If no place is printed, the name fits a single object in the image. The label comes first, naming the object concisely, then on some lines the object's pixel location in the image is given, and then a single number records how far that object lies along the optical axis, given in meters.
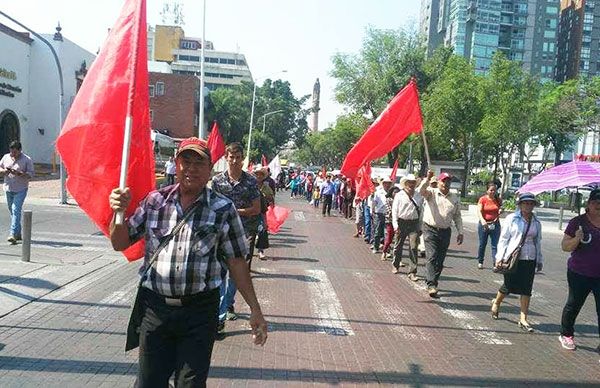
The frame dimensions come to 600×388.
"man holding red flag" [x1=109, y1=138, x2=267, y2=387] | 3.06
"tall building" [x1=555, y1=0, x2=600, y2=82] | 115.38
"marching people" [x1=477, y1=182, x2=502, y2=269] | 12.05
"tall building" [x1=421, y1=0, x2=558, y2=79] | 106.38
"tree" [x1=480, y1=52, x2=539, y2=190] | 32.06
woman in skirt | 7.12
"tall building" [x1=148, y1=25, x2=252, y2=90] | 91.31
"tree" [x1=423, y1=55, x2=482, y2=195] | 33.25
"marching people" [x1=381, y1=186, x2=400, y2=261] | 11.88
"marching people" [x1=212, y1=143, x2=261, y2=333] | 6.14
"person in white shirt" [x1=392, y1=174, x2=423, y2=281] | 10.04
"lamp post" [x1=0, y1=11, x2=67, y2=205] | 19.61
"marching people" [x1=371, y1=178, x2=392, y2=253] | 12.76
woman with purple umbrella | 6.17
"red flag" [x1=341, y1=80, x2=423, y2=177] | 8.63
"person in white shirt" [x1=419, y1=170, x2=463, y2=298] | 8.43
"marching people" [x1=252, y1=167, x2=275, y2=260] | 8.56
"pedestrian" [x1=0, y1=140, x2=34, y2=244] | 10.64
